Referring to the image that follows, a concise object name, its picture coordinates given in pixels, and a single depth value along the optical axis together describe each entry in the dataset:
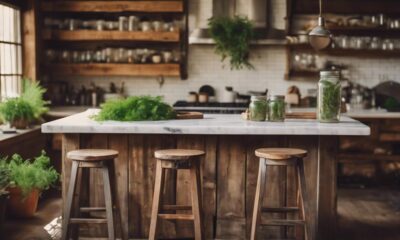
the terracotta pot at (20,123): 6.53
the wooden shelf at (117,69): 8.06
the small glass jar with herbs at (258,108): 4.95
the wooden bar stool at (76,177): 4.43
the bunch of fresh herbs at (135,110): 4.91
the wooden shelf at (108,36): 7.97
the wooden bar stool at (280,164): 4.33
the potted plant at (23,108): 6.47
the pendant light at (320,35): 5.41
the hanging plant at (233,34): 7.87
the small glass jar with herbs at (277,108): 4.93
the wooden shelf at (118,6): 7.95
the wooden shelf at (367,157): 7.42
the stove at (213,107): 7.13
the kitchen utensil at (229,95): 8.16
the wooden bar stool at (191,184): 4.38
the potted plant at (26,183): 5.53
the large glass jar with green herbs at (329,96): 4.88
